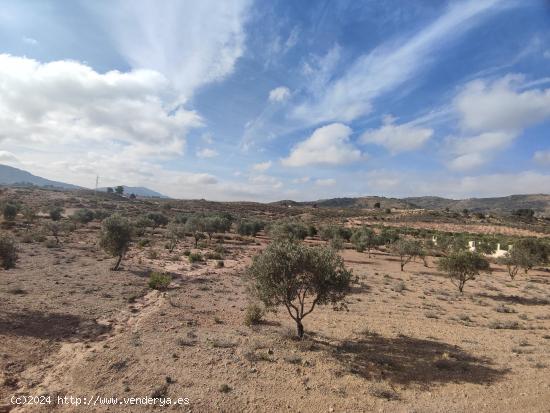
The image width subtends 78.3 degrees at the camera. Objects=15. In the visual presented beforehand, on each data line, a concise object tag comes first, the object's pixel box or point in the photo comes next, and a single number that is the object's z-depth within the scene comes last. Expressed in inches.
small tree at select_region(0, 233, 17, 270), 732.0
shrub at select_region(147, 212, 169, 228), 2930.1
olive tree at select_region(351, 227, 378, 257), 2108.8
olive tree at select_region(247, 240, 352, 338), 562.9
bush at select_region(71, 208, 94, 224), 2588.1
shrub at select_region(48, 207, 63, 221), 2554.1
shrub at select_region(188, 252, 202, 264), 1411.2
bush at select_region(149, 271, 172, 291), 925.2
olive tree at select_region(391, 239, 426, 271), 1641.2
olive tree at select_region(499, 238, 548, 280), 1471.5
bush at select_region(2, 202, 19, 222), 2213.3
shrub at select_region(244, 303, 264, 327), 669.3
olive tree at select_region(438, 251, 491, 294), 1138.0
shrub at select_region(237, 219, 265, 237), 2567.2
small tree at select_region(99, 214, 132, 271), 1114.1
